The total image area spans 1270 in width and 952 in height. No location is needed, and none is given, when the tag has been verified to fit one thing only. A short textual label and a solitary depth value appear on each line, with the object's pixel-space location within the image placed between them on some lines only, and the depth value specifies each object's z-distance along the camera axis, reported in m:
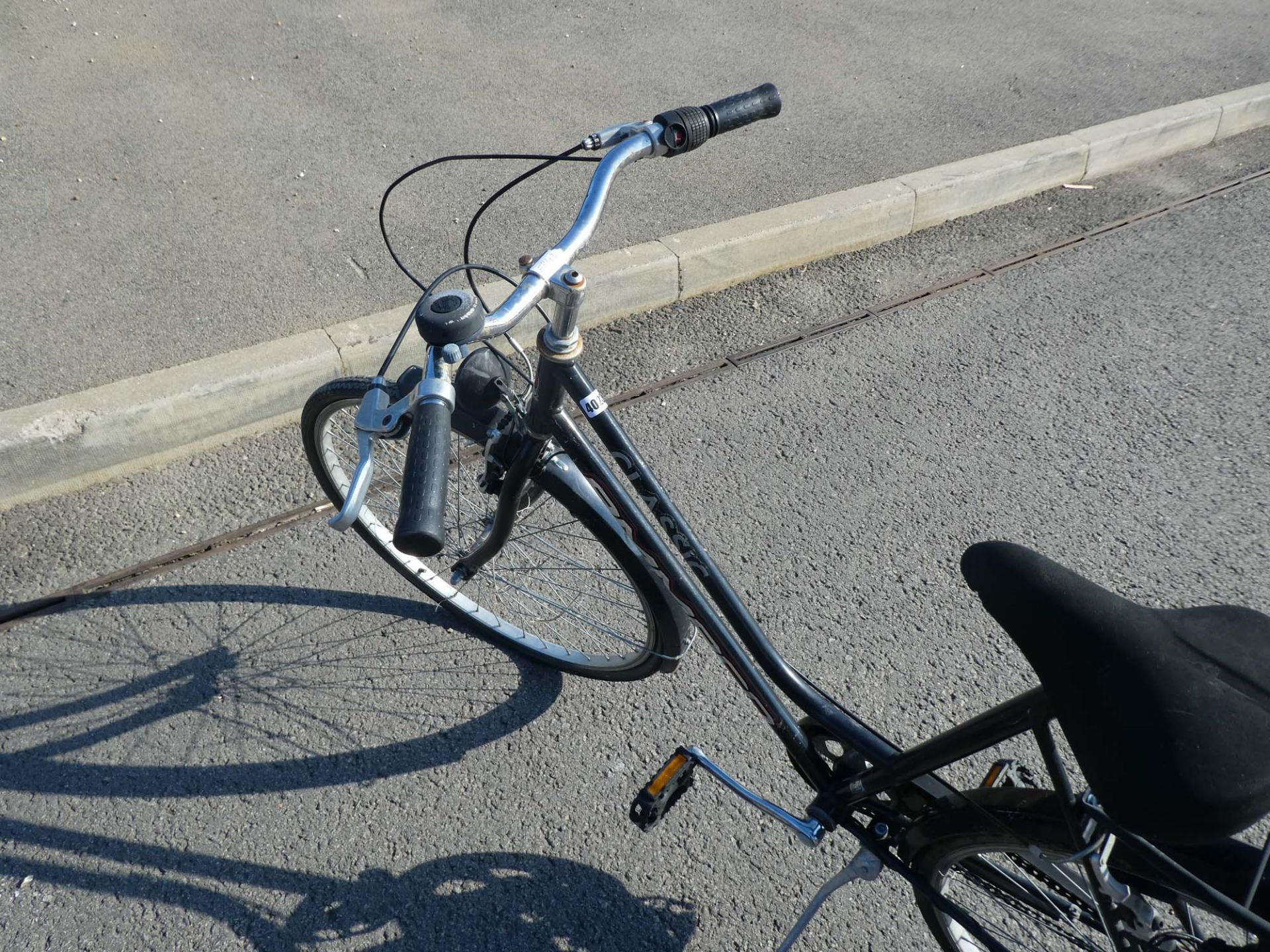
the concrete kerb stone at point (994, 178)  4.98
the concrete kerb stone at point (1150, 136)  5.53
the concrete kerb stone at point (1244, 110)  5.98
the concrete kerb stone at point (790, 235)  4.40
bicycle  1.41
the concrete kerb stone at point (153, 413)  3.23
